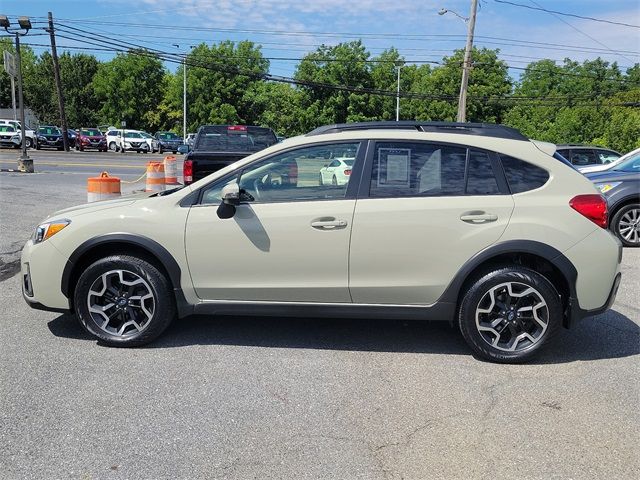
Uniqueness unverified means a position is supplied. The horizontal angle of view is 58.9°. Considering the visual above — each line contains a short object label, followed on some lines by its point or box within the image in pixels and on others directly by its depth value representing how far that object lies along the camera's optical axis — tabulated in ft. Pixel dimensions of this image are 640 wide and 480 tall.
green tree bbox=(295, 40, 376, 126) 183.21
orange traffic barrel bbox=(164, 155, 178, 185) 47.24
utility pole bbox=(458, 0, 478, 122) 93.86
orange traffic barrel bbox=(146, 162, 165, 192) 39.60
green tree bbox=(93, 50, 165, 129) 222.28
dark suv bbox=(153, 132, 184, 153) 152.15
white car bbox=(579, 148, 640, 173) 33.66
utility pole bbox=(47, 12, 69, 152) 133.80
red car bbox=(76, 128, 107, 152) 144.36
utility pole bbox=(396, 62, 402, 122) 200.48
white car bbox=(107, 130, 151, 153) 147.23
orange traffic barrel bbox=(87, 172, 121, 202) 28.39
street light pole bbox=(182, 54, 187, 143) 191.16
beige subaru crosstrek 13.87
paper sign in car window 14.33
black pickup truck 37.86
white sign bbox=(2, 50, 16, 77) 68.76
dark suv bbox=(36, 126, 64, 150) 142.41
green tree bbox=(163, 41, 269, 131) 205.67
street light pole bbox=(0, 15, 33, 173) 68.08
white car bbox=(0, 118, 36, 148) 139.13
